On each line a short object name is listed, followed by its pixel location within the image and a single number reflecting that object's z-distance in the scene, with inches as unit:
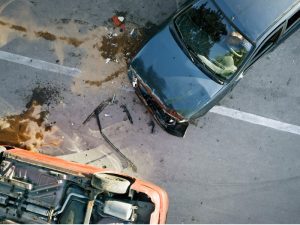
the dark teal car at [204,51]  242.4
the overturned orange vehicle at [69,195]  236.5
